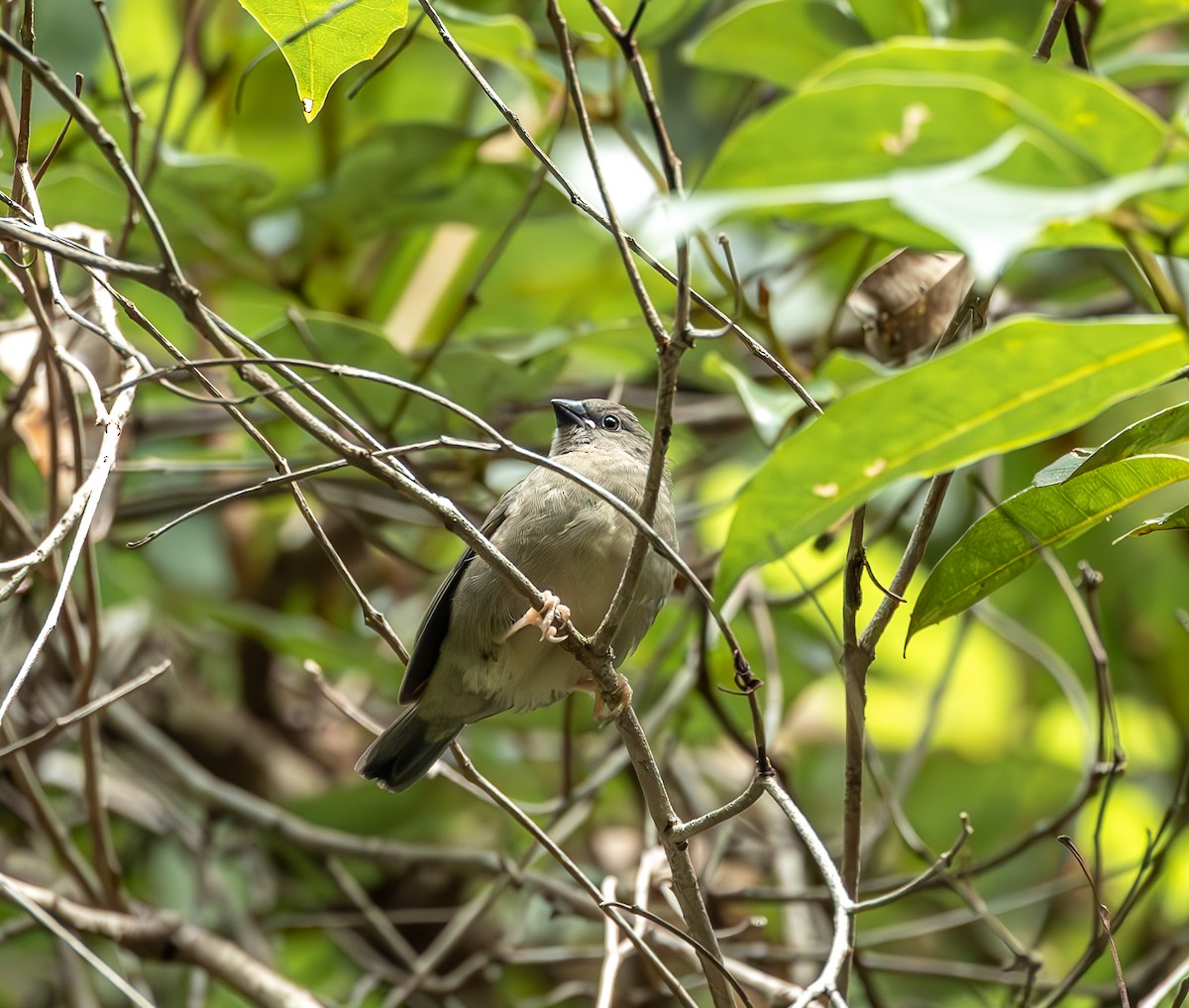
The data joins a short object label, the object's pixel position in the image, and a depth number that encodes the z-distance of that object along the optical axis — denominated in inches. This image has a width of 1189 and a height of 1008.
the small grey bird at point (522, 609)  247.1
